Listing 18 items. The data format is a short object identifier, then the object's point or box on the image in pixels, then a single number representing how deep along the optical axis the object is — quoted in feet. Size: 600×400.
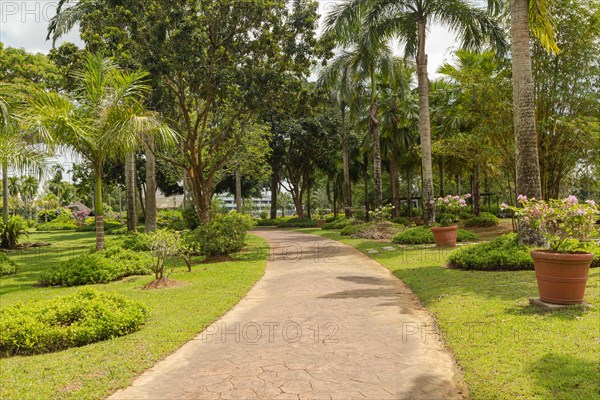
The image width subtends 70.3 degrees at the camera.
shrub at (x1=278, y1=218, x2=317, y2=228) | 122.72
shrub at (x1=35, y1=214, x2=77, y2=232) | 143.95
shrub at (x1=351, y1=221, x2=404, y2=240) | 65.87
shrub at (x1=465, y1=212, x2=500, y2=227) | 75.36
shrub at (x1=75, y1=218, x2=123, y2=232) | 123.04
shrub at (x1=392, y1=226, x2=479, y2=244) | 52.85
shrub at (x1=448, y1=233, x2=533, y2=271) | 31.17
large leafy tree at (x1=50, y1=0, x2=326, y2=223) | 46.85
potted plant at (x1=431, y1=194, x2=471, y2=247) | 47.39
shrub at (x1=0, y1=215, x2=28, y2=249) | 66.64
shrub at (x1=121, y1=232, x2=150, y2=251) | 50.49
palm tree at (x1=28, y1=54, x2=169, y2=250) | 35.12
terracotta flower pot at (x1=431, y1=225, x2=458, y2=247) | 47.52
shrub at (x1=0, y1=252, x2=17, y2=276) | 42.52
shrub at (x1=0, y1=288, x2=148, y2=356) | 18.11
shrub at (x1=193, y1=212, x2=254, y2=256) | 47.57
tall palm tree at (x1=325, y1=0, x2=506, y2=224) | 55.26
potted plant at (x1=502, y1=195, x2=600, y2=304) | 19.90
